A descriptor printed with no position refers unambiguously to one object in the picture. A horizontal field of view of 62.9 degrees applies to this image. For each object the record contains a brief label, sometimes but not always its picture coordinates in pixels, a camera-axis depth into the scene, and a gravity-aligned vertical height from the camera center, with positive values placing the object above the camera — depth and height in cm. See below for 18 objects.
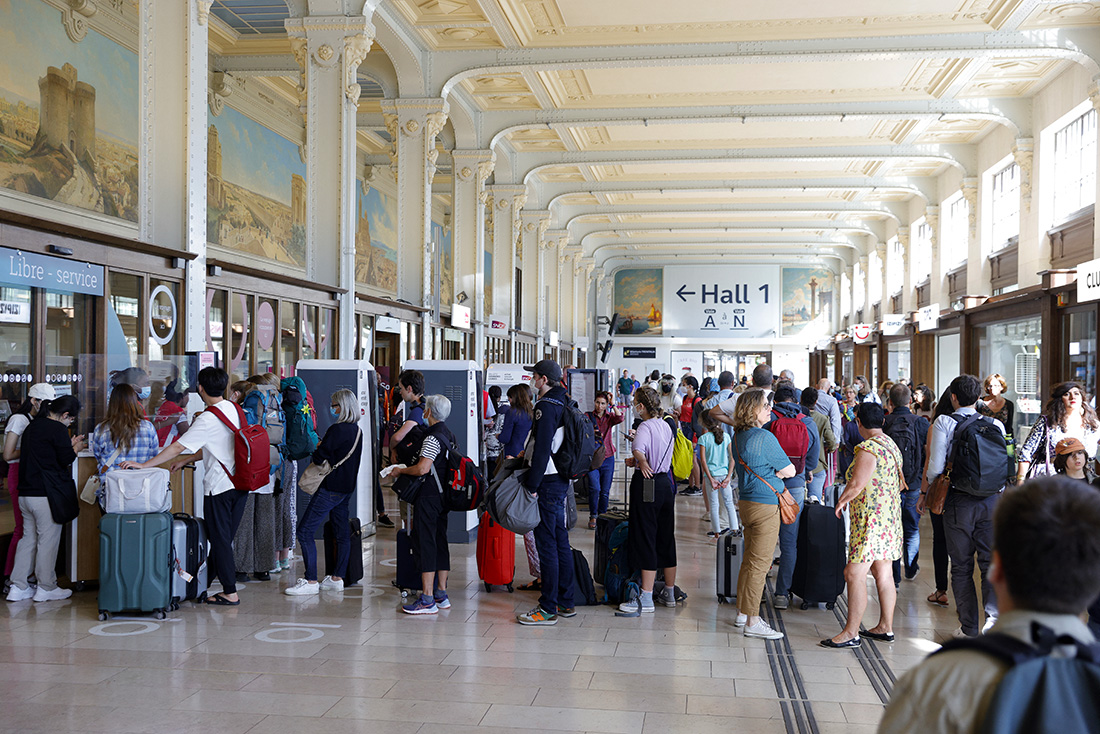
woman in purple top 597 -87
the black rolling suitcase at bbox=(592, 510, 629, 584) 646 -118
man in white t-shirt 582 -60
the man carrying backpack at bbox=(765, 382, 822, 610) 630 -59
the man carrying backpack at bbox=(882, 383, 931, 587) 689 -61
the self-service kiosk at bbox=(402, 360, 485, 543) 907 -19
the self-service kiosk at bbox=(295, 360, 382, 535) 877 -26
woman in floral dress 511 -80
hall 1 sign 3894 +315
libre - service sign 620 +73
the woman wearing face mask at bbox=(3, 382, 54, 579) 609 -43
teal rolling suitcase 568 -122
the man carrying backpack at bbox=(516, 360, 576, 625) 561 -71
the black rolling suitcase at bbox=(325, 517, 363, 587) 661 -135
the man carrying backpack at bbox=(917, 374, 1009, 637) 506 -71
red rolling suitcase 655 -132
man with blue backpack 135 -42
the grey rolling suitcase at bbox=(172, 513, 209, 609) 589 -121
